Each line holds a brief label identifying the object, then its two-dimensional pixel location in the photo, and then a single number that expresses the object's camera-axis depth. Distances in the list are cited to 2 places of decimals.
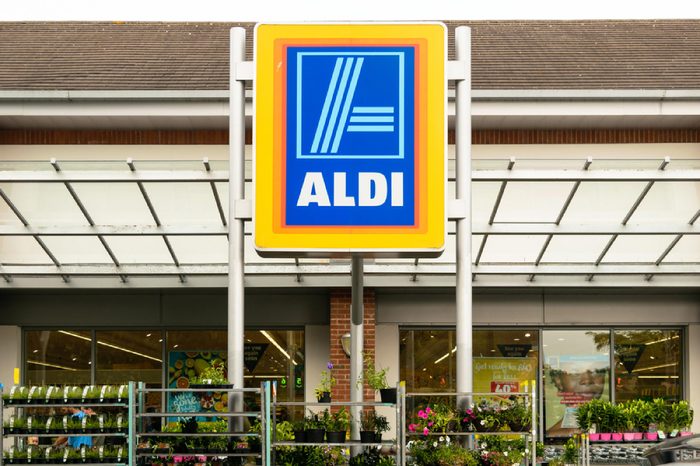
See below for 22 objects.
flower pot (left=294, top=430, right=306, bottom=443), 11.02
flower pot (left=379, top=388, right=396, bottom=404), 11.18
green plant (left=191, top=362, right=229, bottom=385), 11.15
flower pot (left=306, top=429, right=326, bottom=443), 10.97
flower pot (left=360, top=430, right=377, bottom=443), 11.12
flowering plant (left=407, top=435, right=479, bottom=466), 10.92
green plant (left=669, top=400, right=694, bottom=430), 14.34
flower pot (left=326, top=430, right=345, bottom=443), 11.05
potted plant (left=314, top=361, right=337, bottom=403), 11.54
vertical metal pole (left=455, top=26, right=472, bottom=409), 11.44
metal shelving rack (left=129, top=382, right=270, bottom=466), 10.72
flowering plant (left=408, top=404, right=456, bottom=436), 11.08
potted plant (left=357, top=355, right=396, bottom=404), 11.20
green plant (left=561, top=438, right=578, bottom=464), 15.33
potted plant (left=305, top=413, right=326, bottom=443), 10.97
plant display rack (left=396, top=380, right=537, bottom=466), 10.80
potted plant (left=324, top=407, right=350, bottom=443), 11.07
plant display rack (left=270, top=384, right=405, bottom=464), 10.77
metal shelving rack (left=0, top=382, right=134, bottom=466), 11.05
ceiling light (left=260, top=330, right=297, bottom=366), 17.75
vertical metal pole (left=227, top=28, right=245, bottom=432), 11.35
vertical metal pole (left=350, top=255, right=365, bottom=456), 11.70
